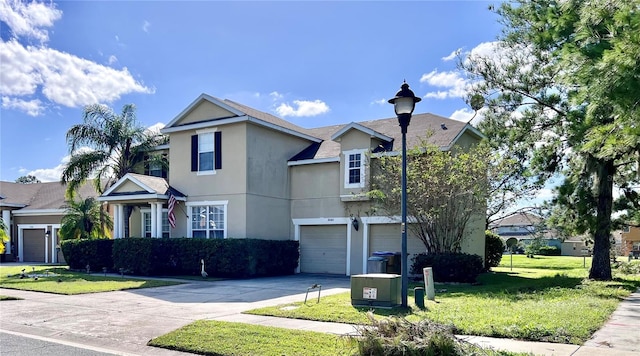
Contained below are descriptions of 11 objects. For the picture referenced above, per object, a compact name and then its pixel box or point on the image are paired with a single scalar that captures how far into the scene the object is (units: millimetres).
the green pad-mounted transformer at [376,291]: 11141
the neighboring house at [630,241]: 56250
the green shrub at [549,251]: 52288
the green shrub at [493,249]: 23953
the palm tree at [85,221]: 24906
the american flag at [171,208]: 20672
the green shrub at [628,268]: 21788
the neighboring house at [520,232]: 24622
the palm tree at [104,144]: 24359
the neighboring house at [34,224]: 31891
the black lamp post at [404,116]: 10539
